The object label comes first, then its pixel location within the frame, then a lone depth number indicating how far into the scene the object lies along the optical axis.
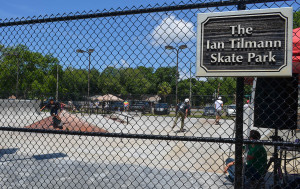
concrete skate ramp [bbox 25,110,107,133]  12.28
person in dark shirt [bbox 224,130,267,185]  4.43
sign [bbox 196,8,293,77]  2.26
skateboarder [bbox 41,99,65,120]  11.01
